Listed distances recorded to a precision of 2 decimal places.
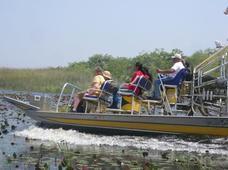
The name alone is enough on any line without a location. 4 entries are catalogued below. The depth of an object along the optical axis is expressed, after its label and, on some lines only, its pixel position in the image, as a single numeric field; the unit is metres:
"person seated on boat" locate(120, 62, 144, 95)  14.47
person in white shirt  14.09
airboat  12.85
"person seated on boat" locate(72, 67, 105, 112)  15.51
